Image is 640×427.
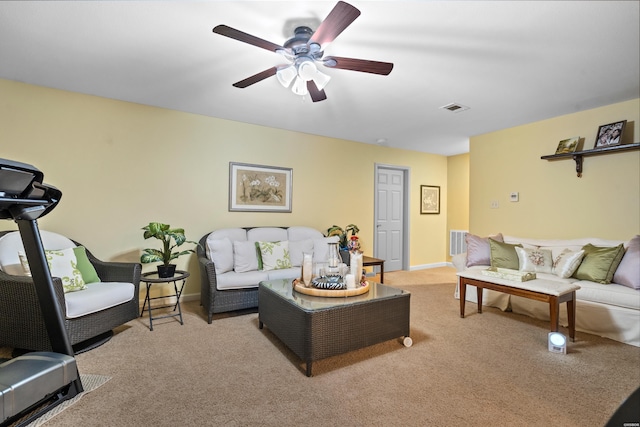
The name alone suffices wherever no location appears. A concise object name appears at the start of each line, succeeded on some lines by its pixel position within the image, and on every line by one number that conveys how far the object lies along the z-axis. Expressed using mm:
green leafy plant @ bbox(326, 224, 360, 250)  4750
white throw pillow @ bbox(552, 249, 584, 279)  3266
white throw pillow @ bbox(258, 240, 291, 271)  3660
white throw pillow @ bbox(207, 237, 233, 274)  3420
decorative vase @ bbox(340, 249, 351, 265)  4203
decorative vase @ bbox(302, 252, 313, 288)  2701
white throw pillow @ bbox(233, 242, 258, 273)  3527
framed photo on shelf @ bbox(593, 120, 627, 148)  3387
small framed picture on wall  6273
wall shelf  3307
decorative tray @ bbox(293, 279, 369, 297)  2454
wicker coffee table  2145
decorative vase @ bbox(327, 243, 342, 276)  2736
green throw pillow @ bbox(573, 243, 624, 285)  3055
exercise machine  1348
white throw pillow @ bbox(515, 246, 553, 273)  3551
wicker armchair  2191
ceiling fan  1812
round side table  2982
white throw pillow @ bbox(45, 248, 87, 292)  2512
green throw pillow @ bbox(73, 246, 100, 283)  2814
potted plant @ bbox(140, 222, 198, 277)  3166
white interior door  5773
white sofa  2727
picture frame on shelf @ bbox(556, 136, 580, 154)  3748
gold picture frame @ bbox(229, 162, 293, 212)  4223
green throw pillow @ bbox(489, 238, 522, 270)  3693
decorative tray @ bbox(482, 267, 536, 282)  2939
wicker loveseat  3207
